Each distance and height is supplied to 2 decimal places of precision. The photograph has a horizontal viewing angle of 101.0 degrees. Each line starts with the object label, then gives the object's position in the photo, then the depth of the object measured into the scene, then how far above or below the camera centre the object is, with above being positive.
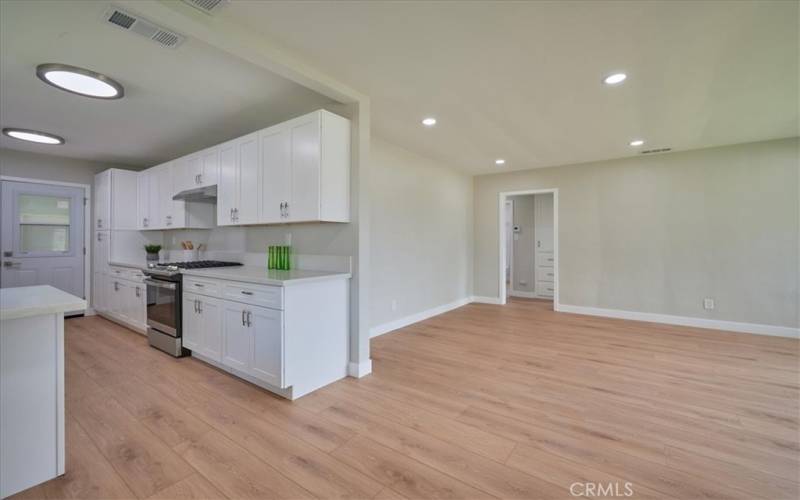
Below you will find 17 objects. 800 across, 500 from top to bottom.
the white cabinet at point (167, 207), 4.53 +0.62
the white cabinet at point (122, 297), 4.31 -0.67
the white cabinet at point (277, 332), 2.54 -0.69
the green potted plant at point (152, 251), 4.93 -0.01
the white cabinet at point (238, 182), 3.39 +0.73
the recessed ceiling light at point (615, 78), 2.71 +1.43
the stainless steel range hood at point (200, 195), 4.01 +0.71
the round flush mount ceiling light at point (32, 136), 3.92 +1.41
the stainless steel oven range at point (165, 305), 3.48 -0.61
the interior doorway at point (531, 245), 7.35 +0.11
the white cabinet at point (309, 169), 2.83 +0.73
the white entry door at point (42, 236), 4.77 +0.22
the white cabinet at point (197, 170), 3.86 +1.00
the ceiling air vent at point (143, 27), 1.96 +1.39
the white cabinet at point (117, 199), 5.17 +0.80
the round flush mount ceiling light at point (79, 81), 2.59 +1.40
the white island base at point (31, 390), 1.61 -0.71
